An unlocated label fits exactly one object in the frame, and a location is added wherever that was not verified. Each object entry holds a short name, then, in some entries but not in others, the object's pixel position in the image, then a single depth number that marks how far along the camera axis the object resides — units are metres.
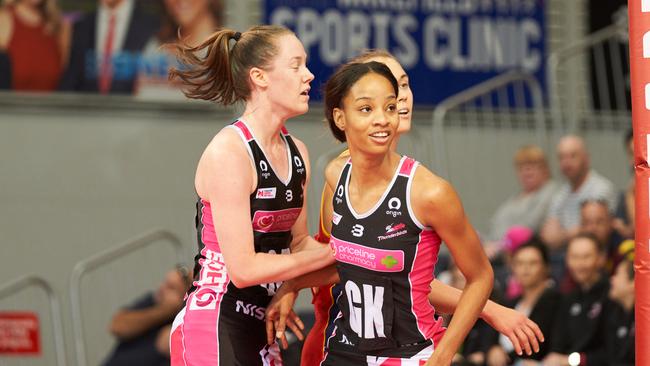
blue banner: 22.69
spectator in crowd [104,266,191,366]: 19.02
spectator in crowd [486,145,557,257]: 19.72
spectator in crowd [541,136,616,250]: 19.00
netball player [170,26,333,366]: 8.97
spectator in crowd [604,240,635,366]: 15.27
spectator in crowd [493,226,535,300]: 18.05
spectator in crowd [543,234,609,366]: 15.73
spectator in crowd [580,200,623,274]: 17.66
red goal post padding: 9.14
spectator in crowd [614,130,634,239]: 17.64
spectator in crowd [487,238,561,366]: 16.17
